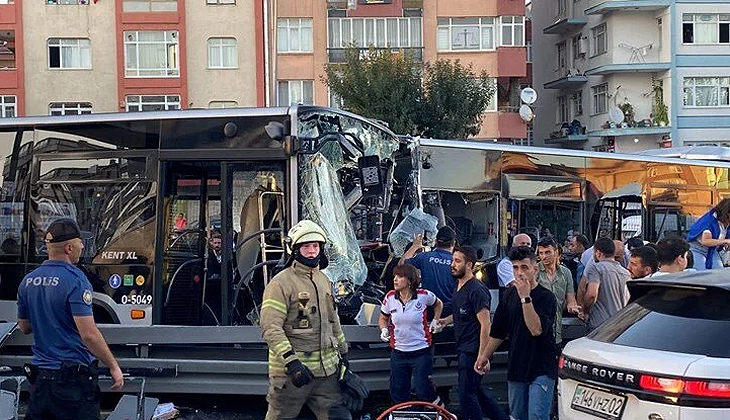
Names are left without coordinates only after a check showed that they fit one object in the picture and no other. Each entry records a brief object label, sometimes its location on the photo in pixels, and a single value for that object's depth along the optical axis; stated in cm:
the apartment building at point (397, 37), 3819
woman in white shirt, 795
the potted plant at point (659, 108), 3831
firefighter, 602
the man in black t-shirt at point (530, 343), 669
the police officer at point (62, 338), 566
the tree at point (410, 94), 3231
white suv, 478
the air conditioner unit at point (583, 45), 4216
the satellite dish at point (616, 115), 3800
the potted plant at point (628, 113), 3876
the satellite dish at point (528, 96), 2989
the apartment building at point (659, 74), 3884
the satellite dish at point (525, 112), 3083
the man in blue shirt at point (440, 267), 881
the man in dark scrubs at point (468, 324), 766
